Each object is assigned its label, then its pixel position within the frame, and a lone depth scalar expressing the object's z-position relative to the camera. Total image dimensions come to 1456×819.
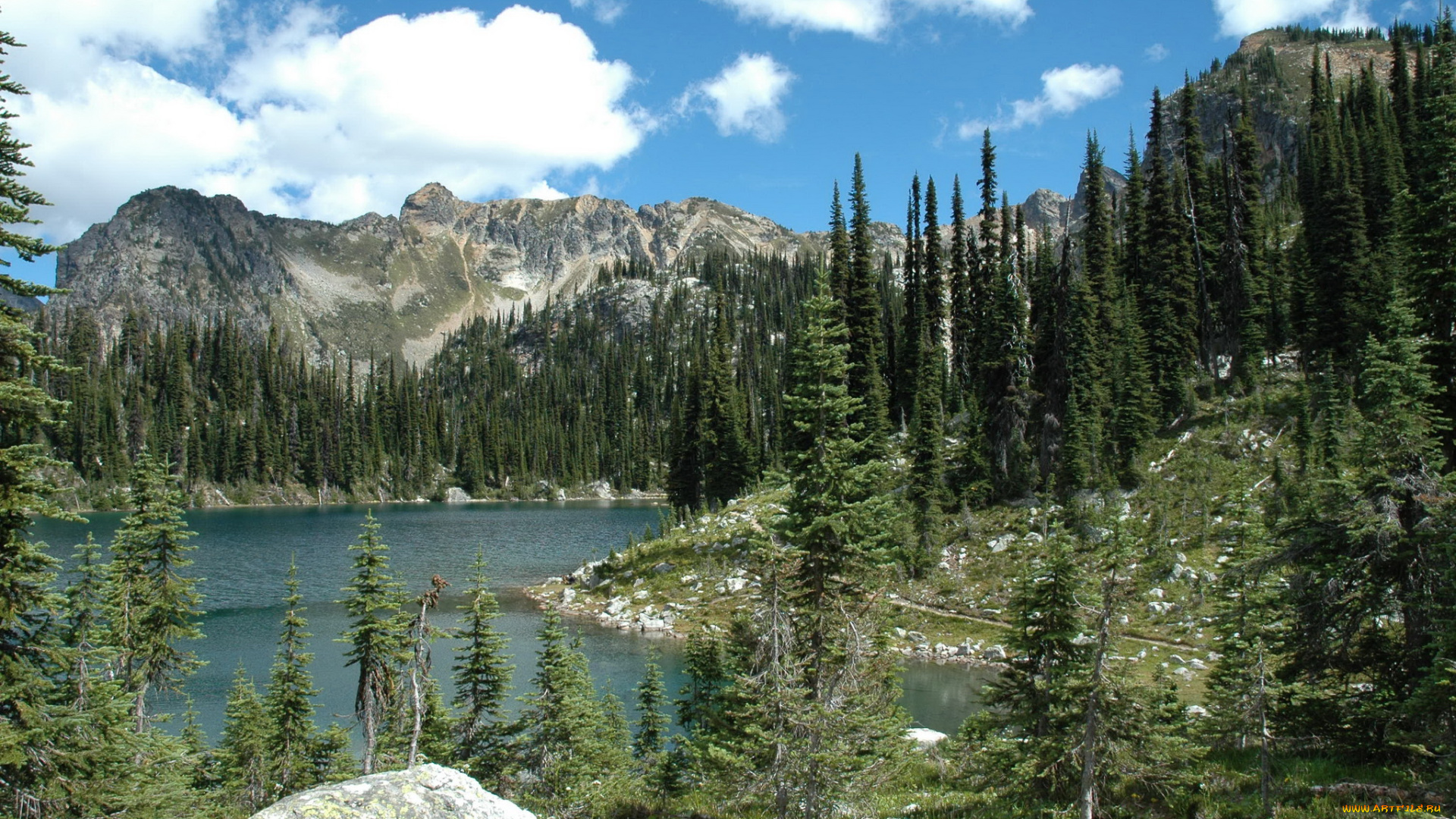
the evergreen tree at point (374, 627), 20.42
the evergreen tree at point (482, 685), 20.06
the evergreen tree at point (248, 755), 21.12
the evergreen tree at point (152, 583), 21.08
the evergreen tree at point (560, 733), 18.84
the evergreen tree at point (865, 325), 51.69
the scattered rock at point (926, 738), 21.72
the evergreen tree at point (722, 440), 68.38
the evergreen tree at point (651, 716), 24.66
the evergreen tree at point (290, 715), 22.00
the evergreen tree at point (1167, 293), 47.94
